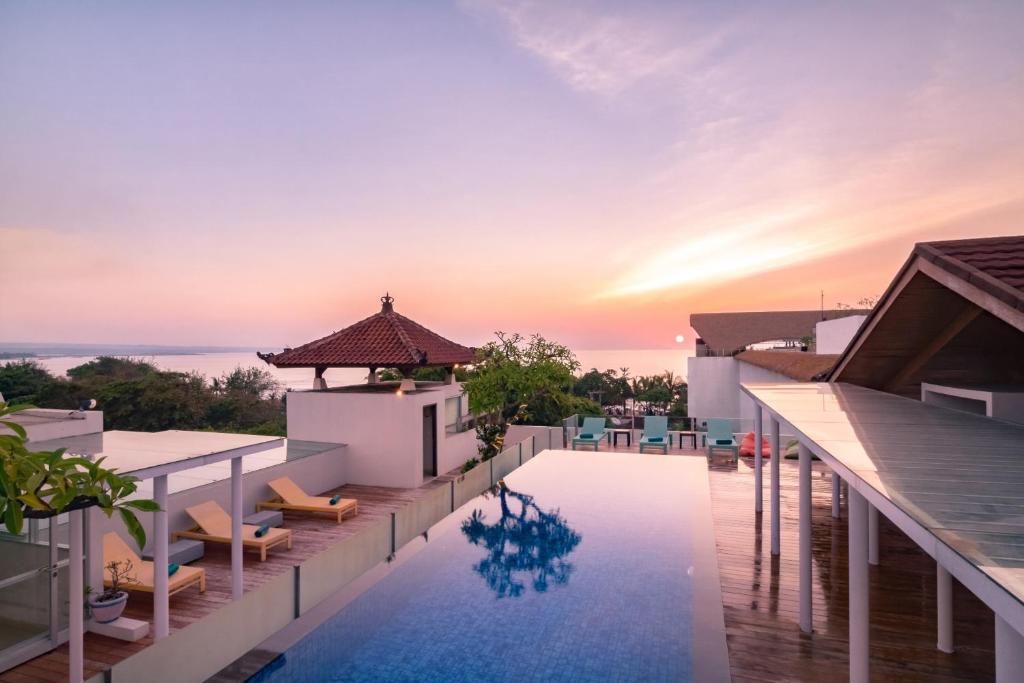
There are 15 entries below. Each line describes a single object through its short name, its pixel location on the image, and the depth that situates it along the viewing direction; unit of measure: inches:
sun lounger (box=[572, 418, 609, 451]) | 729.0
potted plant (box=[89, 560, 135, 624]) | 279.7
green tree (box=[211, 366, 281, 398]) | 1891.0
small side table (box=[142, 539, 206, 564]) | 357.4
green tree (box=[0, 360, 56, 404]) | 1413.6
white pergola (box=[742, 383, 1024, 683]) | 87.6
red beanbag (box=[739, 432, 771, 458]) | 640.7
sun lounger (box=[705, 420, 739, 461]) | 660.1
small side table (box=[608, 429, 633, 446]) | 764.6
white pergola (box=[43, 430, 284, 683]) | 227.5
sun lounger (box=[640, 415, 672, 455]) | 718.5
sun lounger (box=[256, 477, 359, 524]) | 464.4
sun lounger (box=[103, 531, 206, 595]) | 309.6
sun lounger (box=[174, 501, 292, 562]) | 380.8
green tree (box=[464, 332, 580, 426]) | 756.0
